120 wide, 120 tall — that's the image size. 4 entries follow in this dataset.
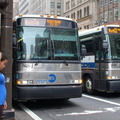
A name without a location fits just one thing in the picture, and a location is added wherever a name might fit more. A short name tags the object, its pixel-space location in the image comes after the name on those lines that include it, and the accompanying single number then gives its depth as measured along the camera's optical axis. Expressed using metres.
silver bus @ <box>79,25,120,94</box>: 11.05
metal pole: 6.53
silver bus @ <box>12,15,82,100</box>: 8.26
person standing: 4.45
